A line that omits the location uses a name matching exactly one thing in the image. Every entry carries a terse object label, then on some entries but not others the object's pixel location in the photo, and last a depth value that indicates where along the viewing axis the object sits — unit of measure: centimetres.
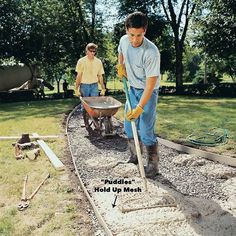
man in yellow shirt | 797
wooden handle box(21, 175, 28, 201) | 418
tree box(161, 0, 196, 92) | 2656
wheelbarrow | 729
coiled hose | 670
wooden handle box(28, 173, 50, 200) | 425
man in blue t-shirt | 409
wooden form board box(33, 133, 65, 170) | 543
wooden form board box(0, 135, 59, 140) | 782
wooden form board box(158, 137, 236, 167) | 539
